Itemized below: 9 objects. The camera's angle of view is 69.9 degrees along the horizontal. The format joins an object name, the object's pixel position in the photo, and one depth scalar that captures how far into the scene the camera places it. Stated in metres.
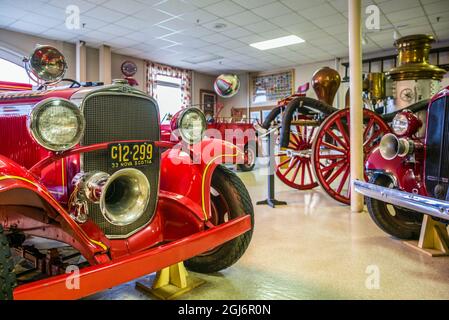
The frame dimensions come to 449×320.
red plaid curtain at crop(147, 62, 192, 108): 9.94
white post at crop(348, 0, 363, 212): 3.61
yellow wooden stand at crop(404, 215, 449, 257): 2.38
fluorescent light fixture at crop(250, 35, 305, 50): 7.89
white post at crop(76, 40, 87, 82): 7.84
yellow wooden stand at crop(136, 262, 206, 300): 1.77
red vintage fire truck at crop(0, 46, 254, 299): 1.19
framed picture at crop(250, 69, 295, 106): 11.04
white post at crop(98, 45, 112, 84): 8.20
